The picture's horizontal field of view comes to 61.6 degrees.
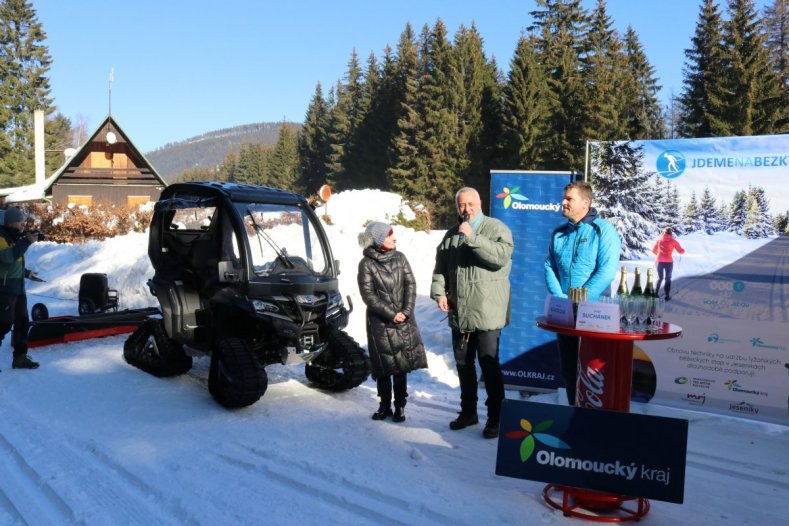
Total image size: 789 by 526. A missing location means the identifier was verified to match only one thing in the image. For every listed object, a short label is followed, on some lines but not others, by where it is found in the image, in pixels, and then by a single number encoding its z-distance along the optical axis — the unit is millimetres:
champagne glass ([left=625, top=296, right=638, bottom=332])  3973
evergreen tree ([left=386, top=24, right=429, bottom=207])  48750
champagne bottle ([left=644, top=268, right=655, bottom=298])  4152
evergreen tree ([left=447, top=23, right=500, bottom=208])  47156
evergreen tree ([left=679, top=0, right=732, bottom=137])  34000
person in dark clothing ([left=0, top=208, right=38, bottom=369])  7762
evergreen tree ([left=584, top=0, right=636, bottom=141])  37594
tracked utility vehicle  6418
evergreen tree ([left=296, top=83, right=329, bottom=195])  74438
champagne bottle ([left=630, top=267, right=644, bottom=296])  4254
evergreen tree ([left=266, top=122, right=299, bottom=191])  88250
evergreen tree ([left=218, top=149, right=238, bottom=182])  123862
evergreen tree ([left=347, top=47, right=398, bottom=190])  58906
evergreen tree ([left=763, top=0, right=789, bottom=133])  42606
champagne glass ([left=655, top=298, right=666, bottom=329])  4027
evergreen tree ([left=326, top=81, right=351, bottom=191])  64525
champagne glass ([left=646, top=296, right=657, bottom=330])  3994
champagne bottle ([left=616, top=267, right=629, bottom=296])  4396
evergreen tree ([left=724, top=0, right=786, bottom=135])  32375
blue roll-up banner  7785
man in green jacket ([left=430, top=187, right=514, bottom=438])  5445
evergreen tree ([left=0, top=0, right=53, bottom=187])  57344
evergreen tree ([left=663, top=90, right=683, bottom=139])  68312
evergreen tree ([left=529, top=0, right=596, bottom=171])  38938
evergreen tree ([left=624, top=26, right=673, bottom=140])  41062
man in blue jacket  4637
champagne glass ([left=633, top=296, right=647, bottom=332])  3984
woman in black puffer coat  5871
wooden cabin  38156
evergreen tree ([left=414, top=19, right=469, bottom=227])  47562
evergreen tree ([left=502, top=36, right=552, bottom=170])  42281
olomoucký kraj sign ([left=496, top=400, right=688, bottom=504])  3754
